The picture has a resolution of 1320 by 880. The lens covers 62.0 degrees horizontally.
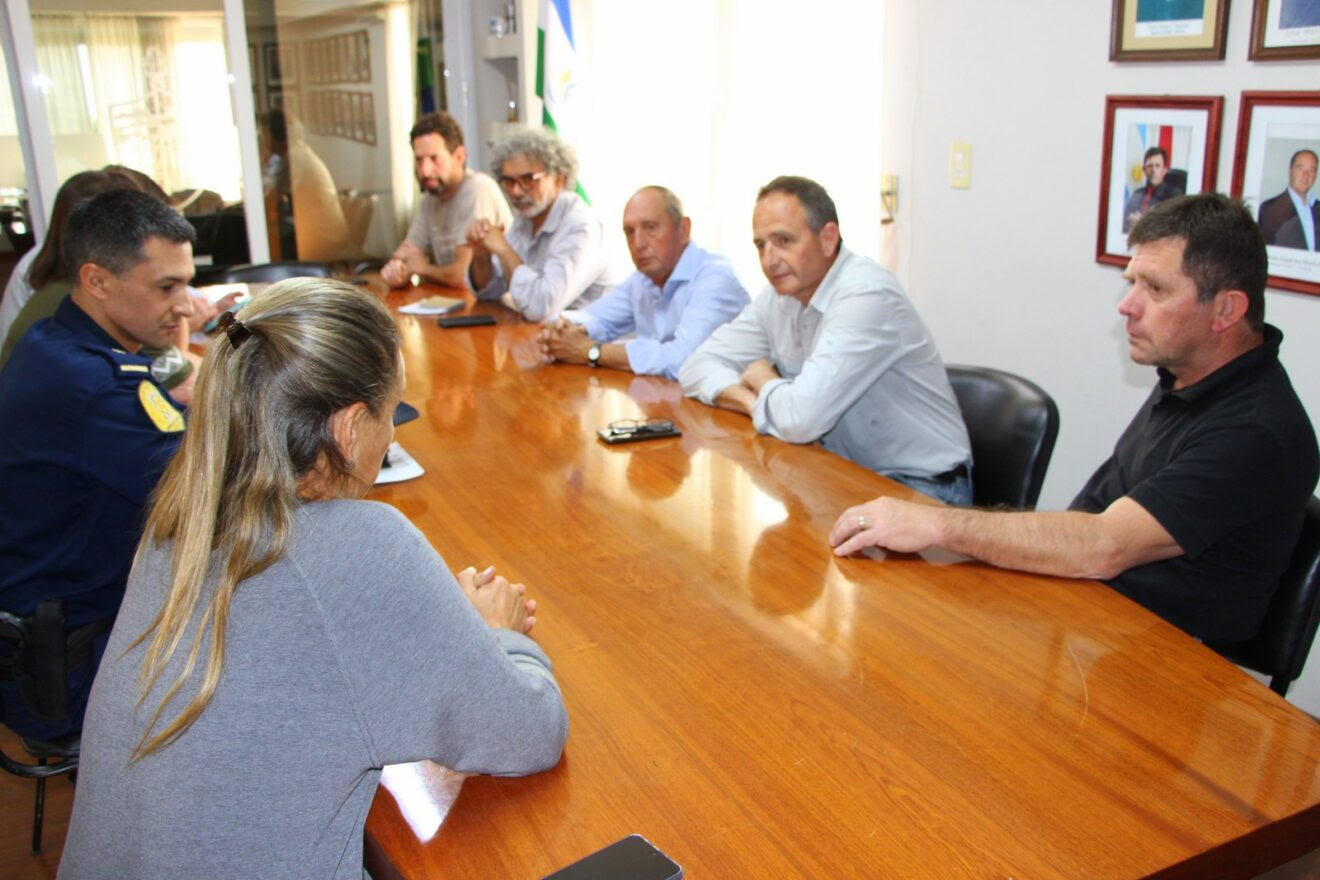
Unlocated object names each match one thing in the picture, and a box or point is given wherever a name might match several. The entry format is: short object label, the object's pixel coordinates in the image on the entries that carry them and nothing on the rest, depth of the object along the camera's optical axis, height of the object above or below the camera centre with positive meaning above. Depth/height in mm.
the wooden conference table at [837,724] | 1149 -691
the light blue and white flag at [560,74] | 5383 +349
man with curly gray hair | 4090 -348
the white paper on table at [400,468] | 2270 -652
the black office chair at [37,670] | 1817 -836
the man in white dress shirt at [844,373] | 2494 -520
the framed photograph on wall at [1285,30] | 2479 +237
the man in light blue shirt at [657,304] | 3195 -492
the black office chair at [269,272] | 4715 -507
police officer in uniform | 1895 -585
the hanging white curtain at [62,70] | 5328 +398
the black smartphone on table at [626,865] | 1048 -672
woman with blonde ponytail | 1091 -494
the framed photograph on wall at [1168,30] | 2721 +268
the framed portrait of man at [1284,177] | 2531 -94
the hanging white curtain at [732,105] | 3824 +151
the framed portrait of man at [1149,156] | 2787 -46
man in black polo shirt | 1763 -544
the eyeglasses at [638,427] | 2500 -625
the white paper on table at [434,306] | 4152 -587
